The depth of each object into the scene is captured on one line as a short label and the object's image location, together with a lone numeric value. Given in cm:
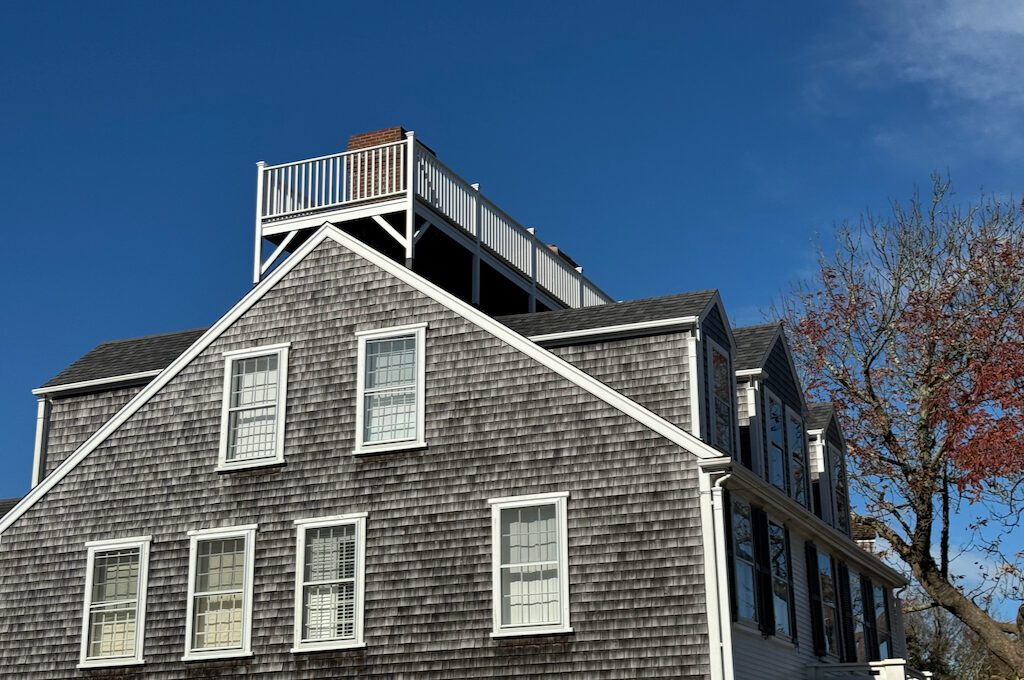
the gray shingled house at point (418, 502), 1842
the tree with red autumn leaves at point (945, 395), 3341
